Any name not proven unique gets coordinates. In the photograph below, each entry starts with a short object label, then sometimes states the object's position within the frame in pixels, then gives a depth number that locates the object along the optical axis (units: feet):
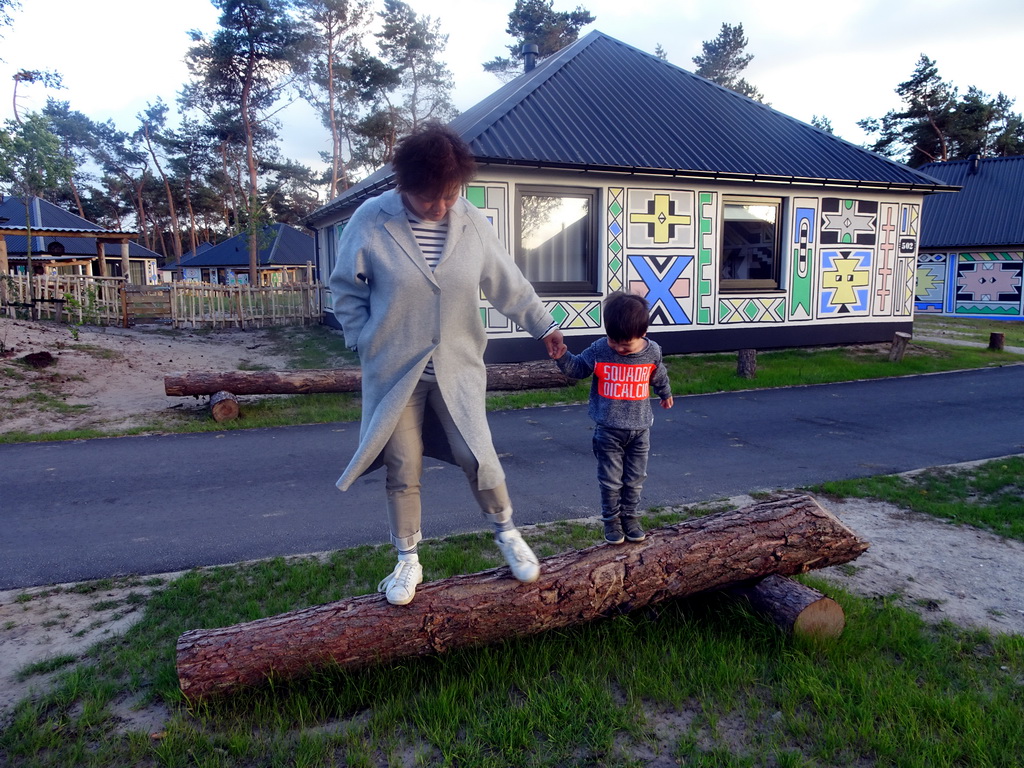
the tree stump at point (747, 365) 40.63
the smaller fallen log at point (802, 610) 11.52
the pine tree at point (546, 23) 133.49
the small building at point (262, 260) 153.58
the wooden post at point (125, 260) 89.77
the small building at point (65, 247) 83.87
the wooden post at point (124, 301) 67.84
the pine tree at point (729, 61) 160.45
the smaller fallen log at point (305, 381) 30.99
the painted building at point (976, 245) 85.81
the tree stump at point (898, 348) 47.42
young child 11.70
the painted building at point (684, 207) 42.83
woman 10.05
